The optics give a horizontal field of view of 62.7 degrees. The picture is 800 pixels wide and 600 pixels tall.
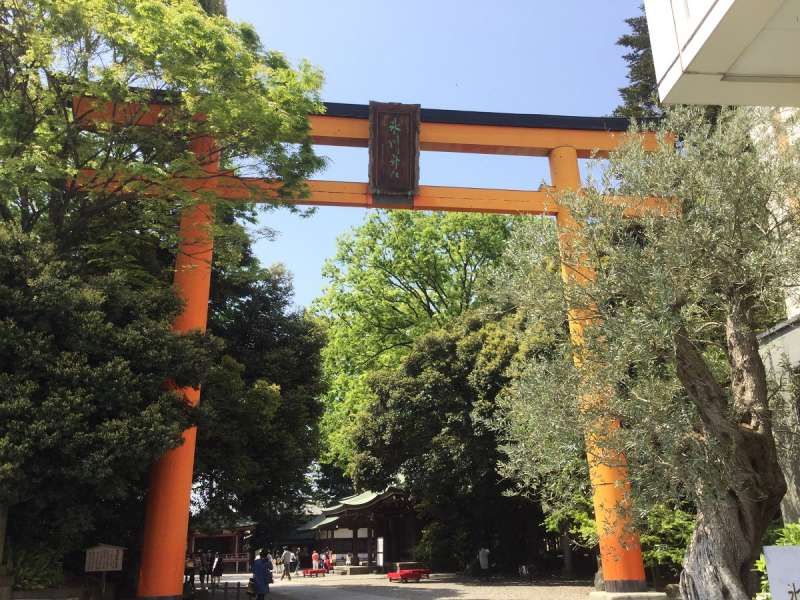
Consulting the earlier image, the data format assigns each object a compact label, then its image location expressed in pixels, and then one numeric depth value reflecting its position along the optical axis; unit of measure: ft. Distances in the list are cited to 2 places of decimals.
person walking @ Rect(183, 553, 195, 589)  58.38
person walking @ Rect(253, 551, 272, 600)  42.91
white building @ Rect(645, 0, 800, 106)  14.33
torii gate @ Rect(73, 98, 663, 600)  36.17
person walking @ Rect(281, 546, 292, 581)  89.12
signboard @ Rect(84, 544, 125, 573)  36.55
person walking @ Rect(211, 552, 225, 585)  75.09
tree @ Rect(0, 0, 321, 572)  31.58
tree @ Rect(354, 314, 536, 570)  61.77
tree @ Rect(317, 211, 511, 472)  87.04
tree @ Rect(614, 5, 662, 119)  70.85
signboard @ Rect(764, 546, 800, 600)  15.81
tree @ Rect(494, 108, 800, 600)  23.80
